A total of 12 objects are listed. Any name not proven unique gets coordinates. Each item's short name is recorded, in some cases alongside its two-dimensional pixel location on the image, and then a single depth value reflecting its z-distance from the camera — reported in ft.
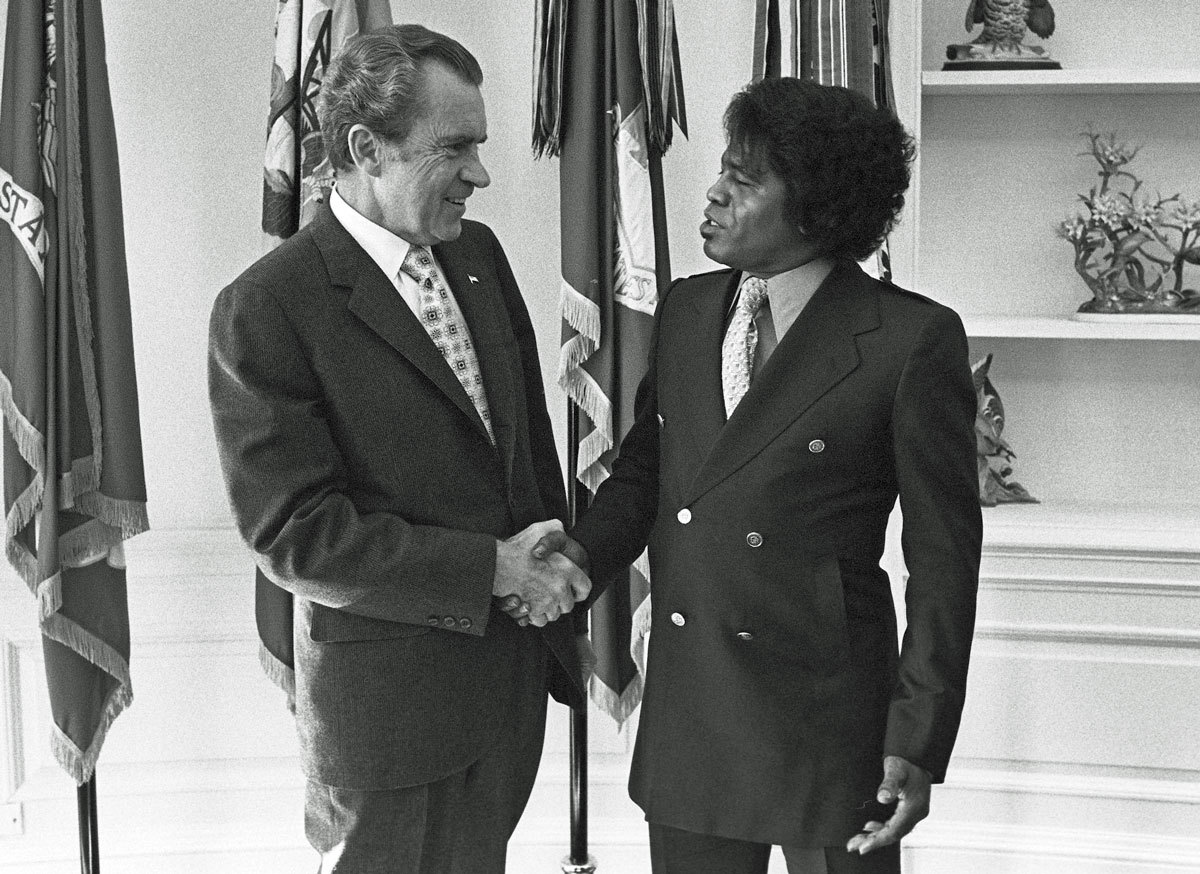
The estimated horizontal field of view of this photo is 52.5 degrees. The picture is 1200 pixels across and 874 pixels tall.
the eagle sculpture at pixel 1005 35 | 8.91
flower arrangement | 8.95
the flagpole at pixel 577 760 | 8.49
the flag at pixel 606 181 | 7.95
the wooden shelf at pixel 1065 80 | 8.68
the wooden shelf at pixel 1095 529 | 8.71
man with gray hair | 5.03
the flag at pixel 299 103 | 7.72
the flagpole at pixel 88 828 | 8.13
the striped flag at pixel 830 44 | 7.82
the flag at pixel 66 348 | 7.41
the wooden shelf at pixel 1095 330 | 8.66
